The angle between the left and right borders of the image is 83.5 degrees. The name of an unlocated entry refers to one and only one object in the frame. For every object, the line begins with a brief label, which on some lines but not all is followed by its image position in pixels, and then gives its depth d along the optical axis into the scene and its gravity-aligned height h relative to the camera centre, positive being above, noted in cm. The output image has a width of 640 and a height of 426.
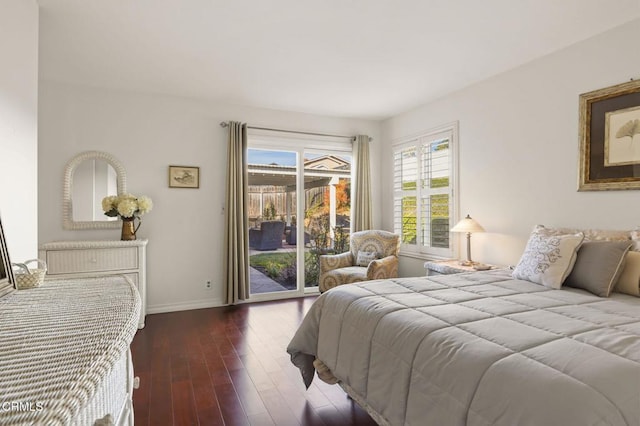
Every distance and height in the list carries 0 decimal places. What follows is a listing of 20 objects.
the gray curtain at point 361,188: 529 +34
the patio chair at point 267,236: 486 -33
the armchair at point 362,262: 412 -62
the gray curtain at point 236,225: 447 -17
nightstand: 350 -57
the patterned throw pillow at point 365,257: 460 -60
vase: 390 -18
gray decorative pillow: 222 -36
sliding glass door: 489 -1
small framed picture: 435 +43
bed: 107 -53
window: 433 +26
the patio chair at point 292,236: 510 -35
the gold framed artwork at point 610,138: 264 +56
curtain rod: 455 +111
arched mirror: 392 +28
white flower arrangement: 377 +7
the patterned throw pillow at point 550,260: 238 -34
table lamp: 364 -18
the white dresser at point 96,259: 350 -47
